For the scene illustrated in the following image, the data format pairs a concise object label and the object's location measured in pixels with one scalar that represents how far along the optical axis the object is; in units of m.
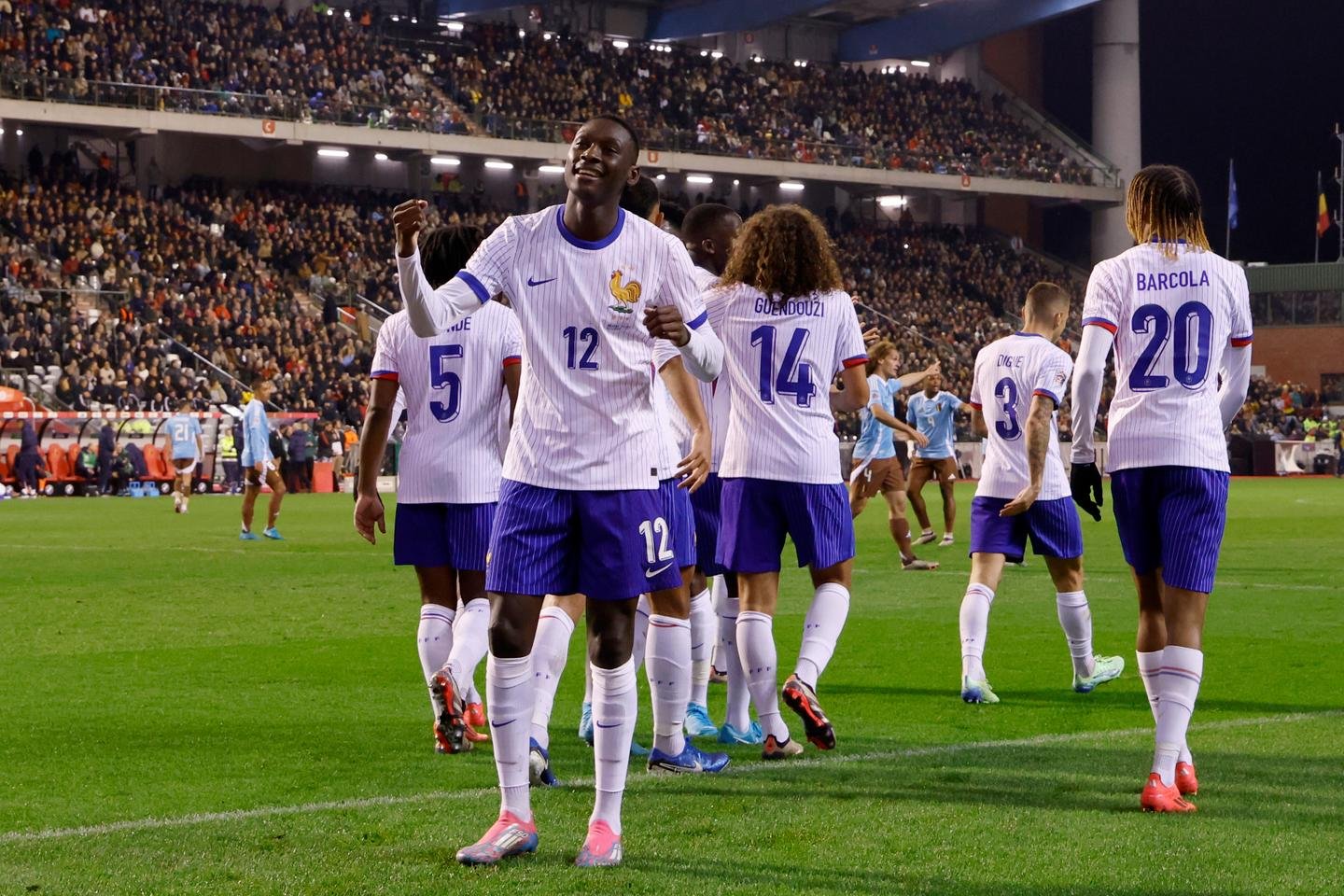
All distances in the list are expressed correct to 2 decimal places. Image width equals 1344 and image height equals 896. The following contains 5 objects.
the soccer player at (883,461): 16.25
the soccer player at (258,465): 20.72
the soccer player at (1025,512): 8.44
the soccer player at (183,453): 27.55
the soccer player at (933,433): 18.59
